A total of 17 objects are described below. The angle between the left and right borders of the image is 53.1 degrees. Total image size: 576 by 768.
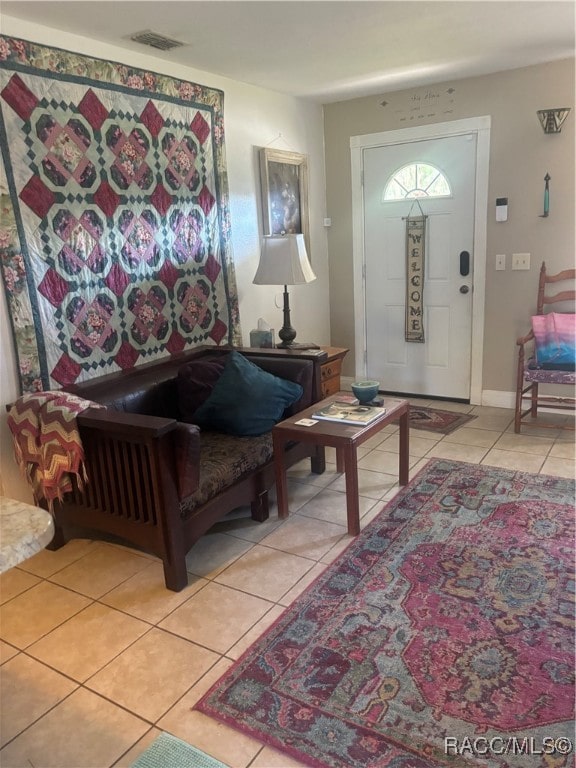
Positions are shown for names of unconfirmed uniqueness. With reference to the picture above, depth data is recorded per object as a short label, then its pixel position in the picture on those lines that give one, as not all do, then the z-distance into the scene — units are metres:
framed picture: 4.10
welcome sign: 4.49
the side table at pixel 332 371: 3.98
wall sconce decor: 3.71
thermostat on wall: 4.07
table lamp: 3.59
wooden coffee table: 2.58
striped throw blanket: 2.34
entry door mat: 4.06
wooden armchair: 3.64
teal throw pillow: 2.92
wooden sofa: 2.21
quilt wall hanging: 2.58
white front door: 4.28
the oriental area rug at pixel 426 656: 1.59
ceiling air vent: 2.82
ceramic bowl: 2.98
